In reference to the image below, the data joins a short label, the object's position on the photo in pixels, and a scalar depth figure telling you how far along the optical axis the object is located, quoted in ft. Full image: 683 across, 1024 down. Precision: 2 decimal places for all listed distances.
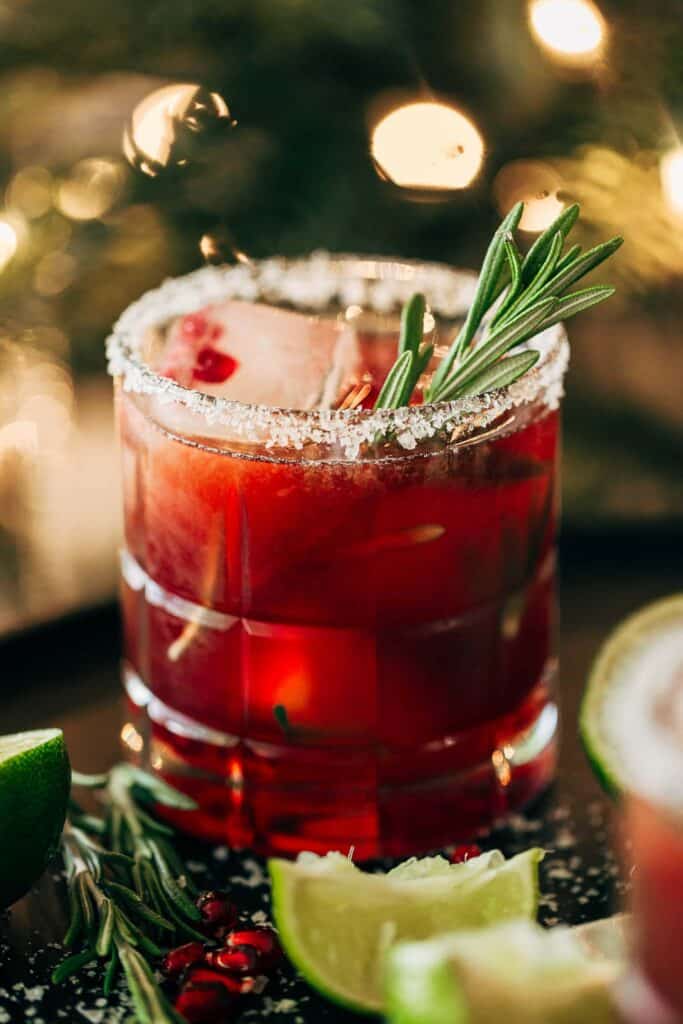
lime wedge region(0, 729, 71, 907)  1.46
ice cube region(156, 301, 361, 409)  1.57
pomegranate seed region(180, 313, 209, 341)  1.58
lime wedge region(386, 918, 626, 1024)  1.26
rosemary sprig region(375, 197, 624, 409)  1.48
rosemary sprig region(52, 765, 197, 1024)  1.45
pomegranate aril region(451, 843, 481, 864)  1.51
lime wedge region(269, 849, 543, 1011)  1.38
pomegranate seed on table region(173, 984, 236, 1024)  1.42
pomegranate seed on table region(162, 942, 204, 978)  1.45
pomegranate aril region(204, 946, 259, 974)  1.46
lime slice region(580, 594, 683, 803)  1.27
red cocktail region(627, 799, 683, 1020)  1.26
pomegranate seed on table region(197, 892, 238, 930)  1.50
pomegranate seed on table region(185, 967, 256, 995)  1.43
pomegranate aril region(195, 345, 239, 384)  1.57
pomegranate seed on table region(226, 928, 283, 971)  1.47
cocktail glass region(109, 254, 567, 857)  1.49
